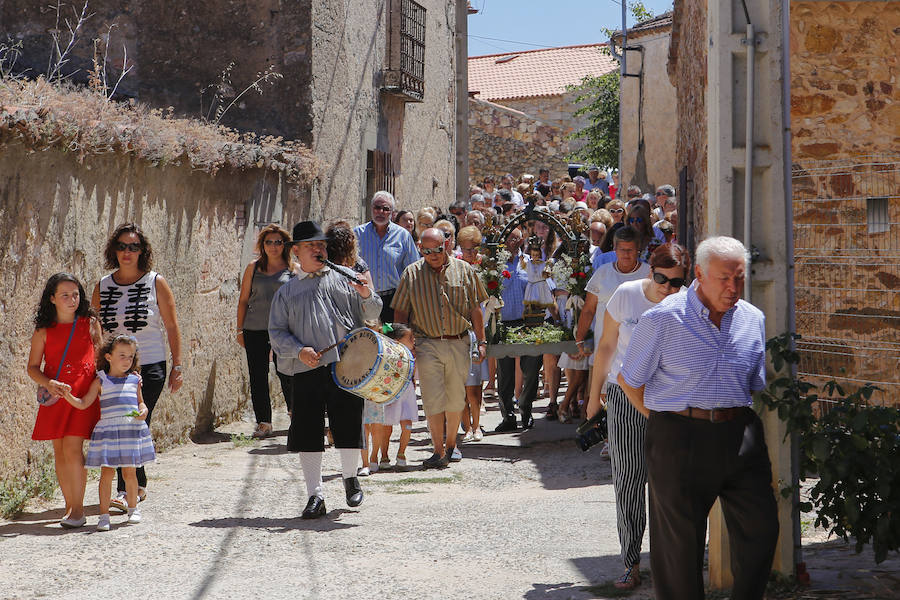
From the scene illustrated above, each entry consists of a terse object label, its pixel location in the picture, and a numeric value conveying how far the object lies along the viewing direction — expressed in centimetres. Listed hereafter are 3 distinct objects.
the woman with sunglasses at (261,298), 1028
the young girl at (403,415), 929
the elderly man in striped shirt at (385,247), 1045
